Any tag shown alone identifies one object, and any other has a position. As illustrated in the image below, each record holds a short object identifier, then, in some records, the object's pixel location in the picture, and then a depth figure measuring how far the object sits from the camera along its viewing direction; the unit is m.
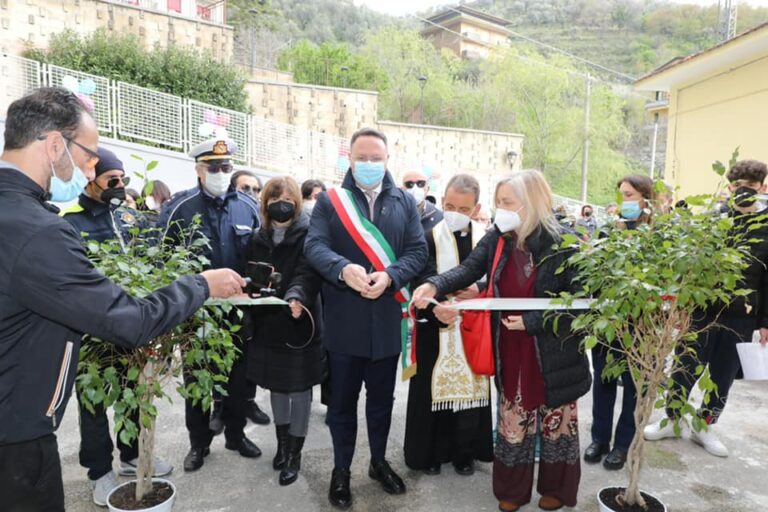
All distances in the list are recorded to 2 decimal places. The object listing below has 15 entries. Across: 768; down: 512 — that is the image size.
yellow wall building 10.14
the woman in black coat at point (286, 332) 3.38
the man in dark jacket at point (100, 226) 3.02
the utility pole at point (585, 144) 34.19
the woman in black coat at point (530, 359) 2.86
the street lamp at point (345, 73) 30.14
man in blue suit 3.04
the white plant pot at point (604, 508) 2.62
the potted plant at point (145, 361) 2.33
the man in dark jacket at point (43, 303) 1.56
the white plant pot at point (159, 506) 2.46
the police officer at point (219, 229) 3.57
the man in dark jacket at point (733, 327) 3.58
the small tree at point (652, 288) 2.30
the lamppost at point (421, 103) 36.75
